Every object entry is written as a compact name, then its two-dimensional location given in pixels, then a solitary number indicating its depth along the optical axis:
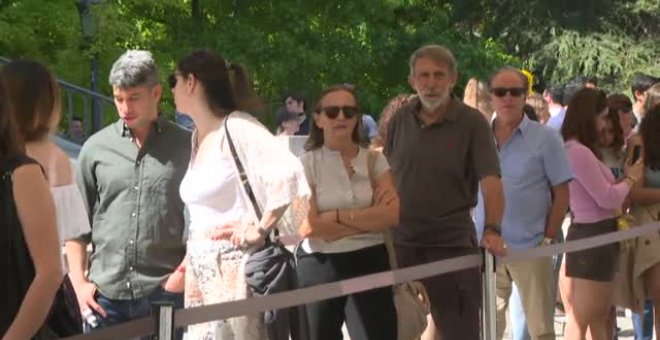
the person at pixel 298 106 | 15.06
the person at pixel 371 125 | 12.32
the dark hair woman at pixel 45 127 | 5.28
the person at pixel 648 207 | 9.03
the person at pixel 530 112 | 10.05
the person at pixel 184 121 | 14.09
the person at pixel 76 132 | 22.14
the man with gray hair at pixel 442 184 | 7.29
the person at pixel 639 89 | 12.96
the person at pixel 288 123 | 14.80
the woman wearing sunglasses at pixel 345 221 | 6.74
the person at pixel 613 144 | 9.59
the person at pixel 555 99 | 14.32
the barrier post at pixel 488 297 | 7.16
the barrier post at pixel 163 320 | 4.72
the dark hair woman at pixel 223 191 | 5.65
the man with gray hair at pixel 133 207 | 6.27
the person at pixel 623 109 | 10.14
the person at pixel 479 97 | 9.98
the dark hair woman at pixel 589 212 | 8.58
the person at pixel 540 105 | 12.80
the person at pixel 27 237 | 4.36
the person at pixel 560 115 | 13.24
